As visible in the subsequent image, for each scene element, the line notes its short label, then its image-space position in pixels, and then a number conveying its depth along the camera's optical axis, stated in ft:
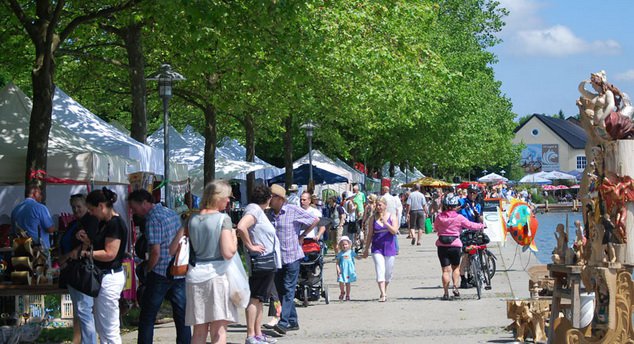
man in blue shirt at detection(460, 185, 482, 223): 68.03
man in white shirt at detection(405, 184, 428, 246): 104.01
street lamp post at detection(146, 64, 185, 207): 57.72
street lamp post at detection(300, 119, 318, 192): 107.86
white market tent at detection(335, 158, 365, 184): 138.14
